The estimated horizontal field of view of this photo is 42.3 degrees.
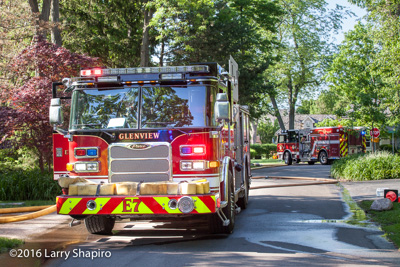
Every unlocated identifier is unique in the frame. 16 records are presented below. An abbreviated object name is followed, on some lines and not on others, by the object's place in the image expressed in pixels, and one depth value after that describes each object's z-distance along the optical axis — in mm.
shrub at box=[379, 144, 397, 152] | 47356
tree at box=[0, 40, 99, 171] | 15180
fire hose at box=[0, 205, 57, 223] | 10656
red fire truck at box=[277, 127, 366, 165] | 36200
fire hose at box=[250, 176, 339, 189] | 18859
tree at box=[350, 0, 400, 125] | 23539
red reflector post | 12477
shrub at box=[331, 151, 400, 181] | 20844
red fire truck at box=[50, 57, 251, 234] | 7945
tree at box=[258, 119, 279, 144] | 78431
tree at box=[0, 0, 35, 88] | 18312
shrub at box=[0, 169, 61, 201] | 14633
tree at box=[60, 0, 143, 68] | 27109
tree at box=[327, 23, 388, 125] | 30938
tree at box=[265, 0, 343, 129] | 54750
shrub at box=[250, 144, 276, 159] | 58738
